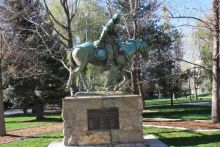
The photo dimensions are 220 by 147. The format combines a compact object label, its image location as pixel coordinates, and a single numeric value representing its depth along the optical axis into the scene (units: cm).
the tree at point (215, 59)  1842
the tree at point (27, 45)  2088
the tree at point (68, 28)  2077
